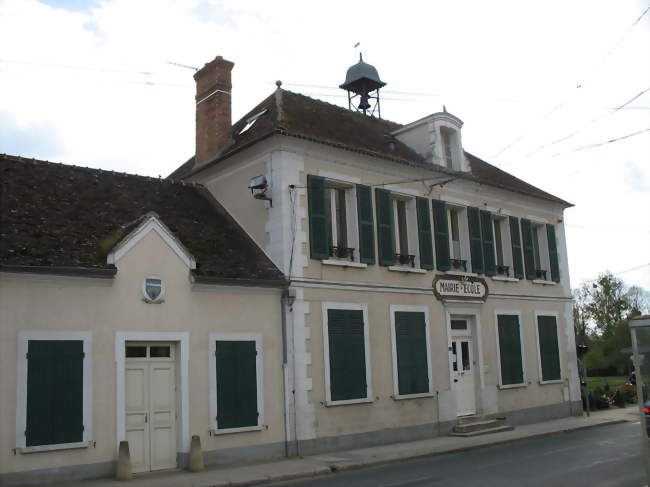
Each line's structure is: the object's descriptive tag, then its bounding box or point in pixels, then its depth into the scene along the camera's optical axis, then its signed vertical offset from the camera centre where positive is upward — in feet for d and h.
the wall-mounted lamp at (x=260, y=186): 50.96 +13.39
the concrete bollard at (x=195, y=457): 41.50 -5.29
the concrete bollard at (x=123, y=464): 38.52 -5.13
